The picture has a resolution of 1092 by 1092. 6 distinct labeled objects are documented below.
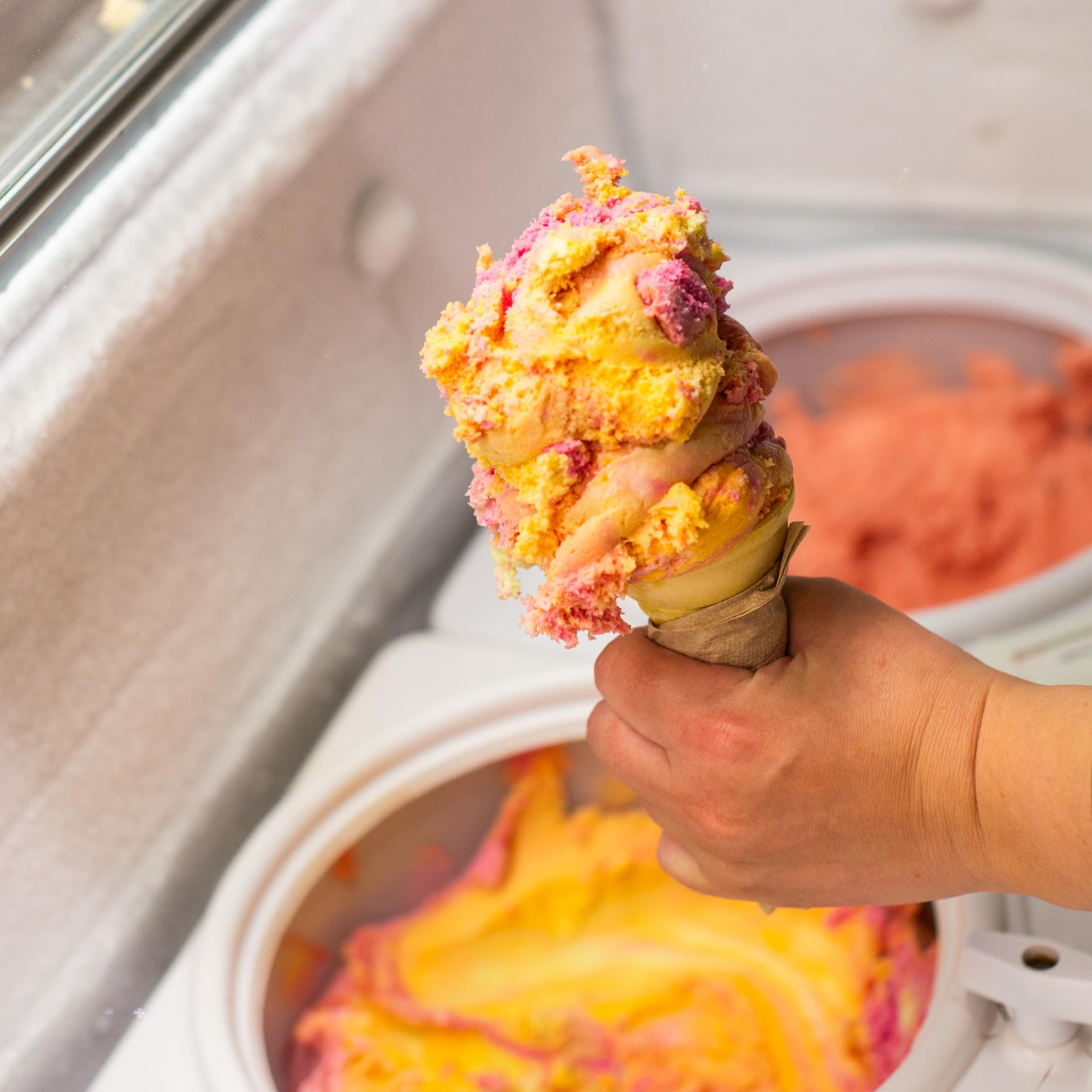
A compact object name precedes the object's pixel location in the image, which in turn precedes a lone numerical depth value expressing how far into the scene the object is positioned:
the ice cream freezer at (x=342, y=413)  0.76
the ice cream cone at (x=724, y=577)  0.52
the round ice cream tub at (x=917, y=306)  1.19
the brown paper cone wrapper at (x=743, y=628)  0.54
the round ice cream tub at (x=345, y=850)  0.77
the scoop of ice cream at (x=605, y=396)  0.46
